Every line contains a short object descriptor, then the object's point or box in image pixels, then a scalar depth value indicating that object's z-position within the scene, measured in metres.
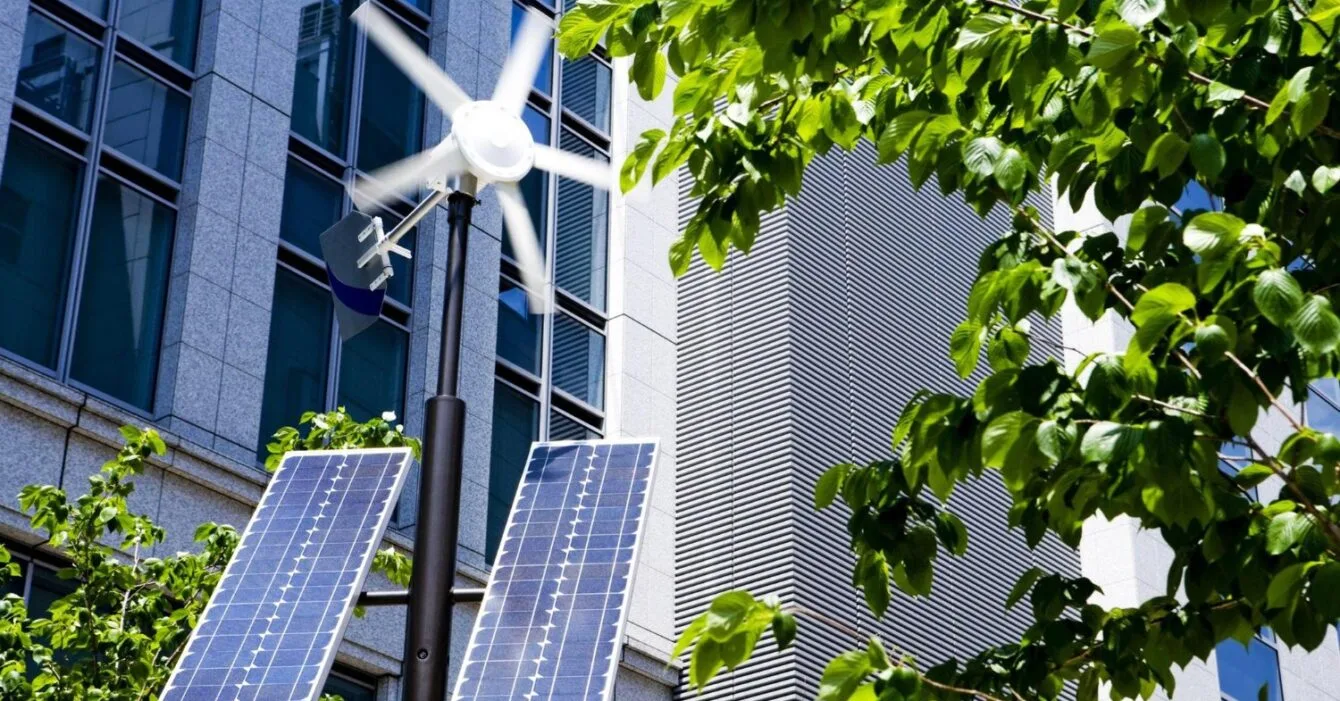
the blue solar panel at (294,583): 10.04
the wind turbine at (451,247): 7.84
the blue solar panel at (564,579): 9.72
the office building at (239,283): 20.67
